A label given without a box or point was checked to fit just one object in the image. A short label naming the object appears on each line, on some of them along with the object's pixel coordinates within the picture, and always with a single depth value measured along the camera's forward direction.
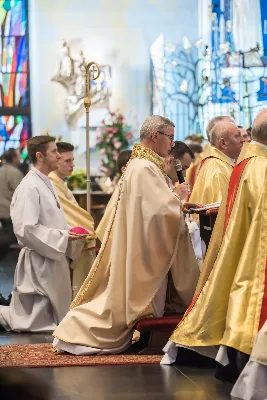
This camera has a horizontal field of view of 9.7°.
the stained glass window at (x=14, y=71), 27.70
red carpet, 9.76
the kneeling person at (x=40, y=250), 12.61
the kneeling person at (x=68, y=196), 14.16
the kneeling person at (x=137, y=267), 10.34
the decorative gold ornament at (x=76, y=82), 27.13
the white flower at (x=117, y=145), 24.45
